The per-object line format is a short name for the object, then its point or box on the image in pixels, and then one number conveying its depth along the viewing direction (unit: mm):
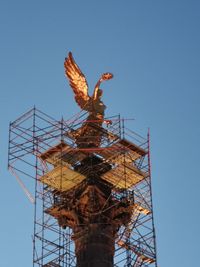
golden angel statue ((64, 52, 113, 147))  78000
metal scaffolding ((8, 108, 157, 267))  75938
